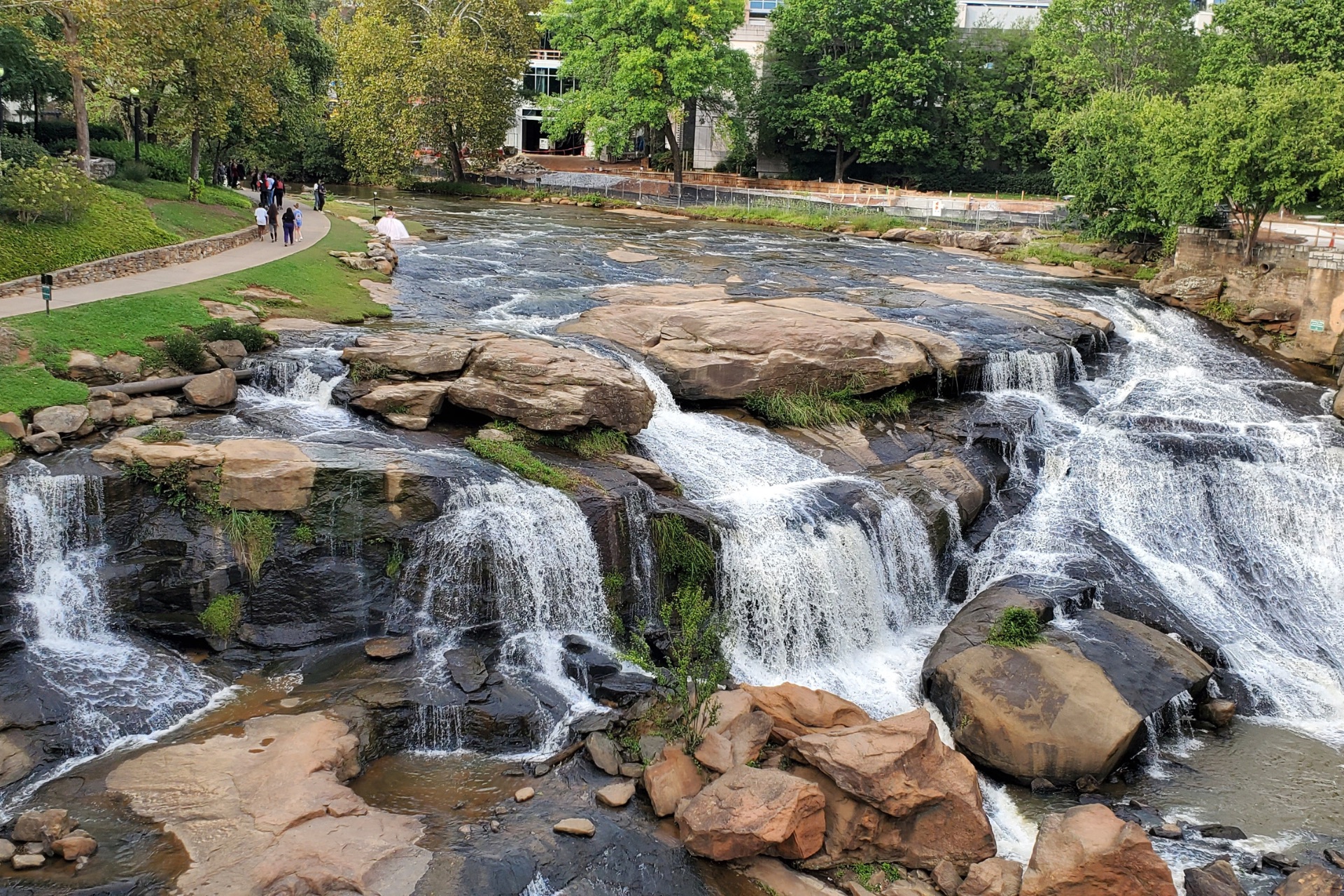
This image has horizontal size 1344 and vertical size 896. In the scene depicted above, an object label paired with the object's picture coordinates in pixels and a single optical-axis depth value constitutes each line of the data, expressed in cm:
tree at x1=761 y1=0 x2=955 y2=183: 5853
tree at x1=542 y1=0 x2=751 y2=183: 5341
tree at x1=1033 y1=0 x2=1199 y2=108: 4906
